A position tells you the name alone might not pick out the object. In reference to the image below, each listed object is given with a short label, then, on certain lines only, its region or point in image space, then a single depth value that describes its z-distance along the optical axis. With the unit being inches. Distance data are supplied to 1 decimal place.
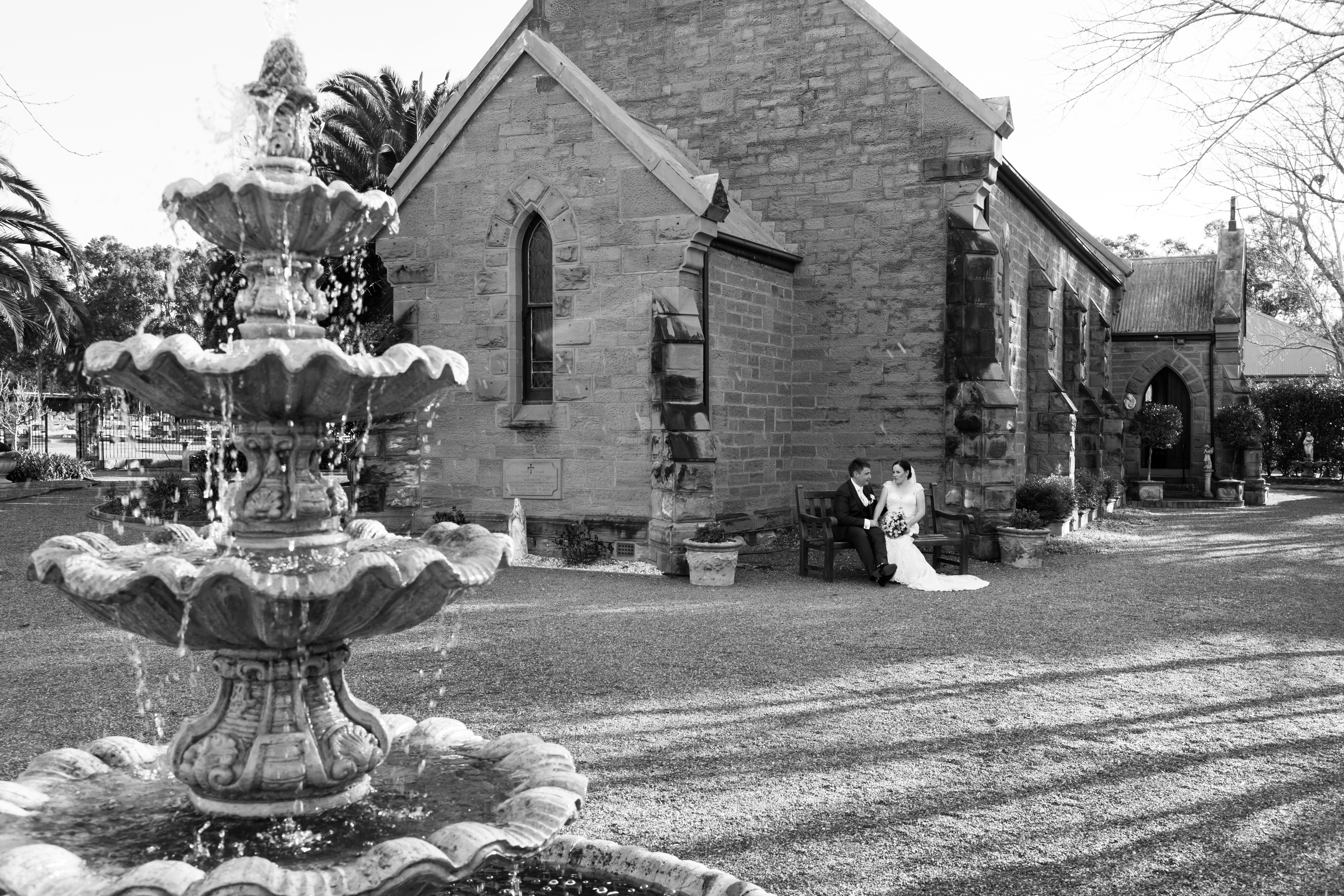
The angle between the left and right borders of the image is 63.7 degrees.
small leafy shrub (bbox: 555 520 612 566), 545.6
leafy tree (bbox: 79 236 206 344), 1755.7
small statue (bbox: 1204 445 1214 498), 1118.4
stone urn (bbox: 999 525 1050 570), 576.7
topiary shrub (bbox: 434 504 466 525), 573.6
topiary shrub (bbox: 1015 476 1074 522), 652.7
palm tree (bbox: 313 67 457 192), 990.4
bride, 508.7
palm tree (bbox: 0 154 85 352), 754.2
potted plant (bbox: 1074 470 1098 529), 789.9
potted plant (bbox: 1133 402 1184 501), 1094.4
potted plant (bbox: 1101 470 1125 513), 911.0
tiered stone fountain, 133.0
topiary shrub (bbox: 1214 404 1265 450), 1102.4
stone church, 539.8
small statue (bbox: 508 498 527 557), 557.6
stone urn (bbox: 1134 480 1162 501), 1090.7
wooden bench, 523.8
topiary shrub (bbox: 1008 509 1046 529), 578.9
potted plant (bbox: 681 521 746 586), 495.5
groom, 524.4
